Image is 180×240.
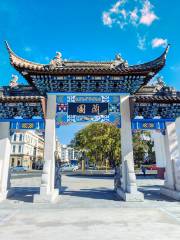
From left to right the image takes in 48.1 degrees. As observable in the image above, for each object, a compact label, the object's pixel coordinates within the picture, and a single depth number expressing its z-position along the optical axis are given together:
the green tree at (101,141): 31.55
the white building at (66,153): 143.16
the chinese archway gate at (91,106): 10.01
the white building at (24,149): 58.53
